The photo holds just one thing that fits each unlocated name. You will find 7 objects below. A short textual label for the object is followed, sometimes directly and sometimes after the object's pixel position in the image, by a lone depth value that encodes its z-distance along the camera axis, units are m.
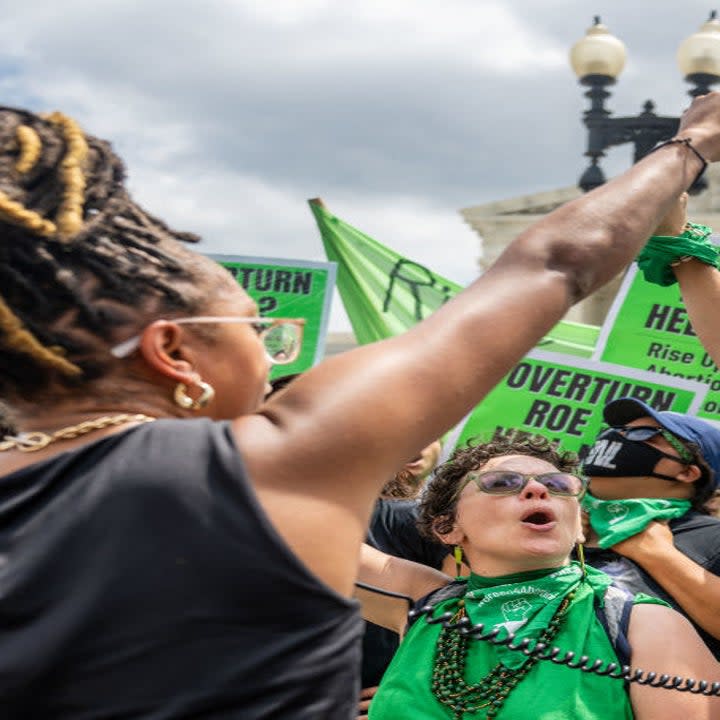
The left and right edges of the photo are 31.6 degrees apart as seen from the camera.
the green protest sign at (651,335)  5.89
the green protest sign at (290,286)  6.80
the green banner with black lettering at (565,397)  5.43
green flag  6.91
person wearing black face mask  3.27
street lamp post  11.13
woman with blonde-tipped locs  1.33
